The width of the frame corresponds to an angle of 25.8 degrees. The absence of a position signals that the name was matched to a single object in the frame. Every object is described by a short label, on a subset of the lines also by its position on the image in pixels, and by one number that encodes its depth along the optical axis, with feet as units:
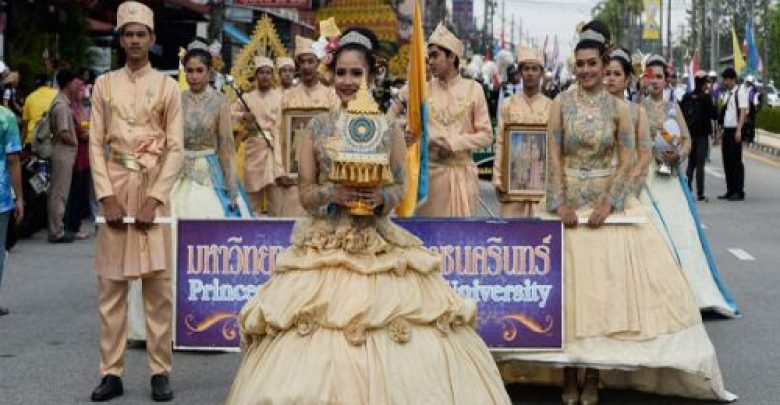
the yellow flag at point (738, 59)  164.55
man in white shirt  79.46
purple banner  28.53
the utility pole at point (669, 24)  309.83
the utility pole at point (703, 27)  283.46
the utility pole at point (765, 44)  207.92
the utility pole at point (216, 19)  84.23
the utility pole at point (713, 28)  260.40
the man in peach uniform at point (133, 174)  28.32
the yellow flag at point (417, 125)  27.63
